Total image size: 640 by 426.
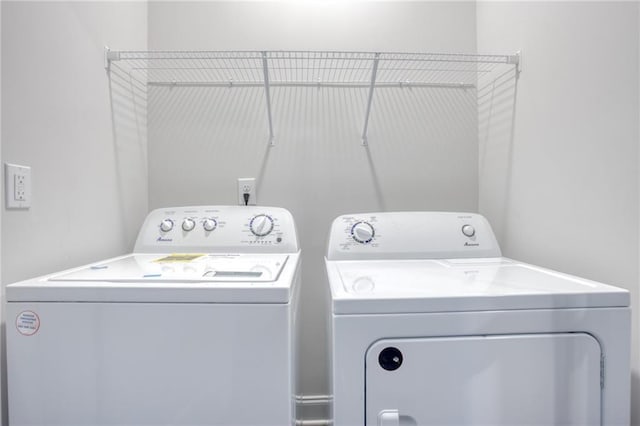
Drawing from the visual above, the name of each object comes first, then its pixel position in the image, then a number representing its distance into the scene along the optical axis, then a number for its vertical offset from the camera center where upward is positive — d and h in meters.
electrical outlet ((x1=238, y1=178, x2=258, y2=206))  1.62 +0.10
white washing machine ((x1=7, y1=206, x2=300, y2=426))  0.73 -0.33
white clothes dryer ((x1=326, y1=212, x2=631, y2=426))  0.72 -0.34
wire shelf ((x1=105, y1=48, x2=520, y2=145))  1.62 +0.71
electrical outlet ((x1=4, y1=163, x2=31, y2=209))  0.83 +0.06
